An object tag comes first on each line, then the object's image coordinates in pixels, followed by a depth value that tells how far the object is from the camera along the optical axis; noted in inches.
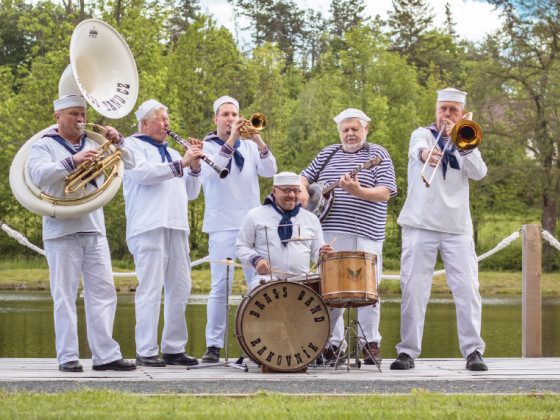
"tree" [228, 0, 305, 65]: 2509.8
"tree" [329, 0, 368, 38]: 2677.7
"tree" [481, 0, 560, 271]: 1428.4
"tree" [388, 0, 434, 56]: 2391.7
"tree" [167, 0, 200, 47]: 2312.7
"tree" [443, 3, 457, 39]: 2925.7
